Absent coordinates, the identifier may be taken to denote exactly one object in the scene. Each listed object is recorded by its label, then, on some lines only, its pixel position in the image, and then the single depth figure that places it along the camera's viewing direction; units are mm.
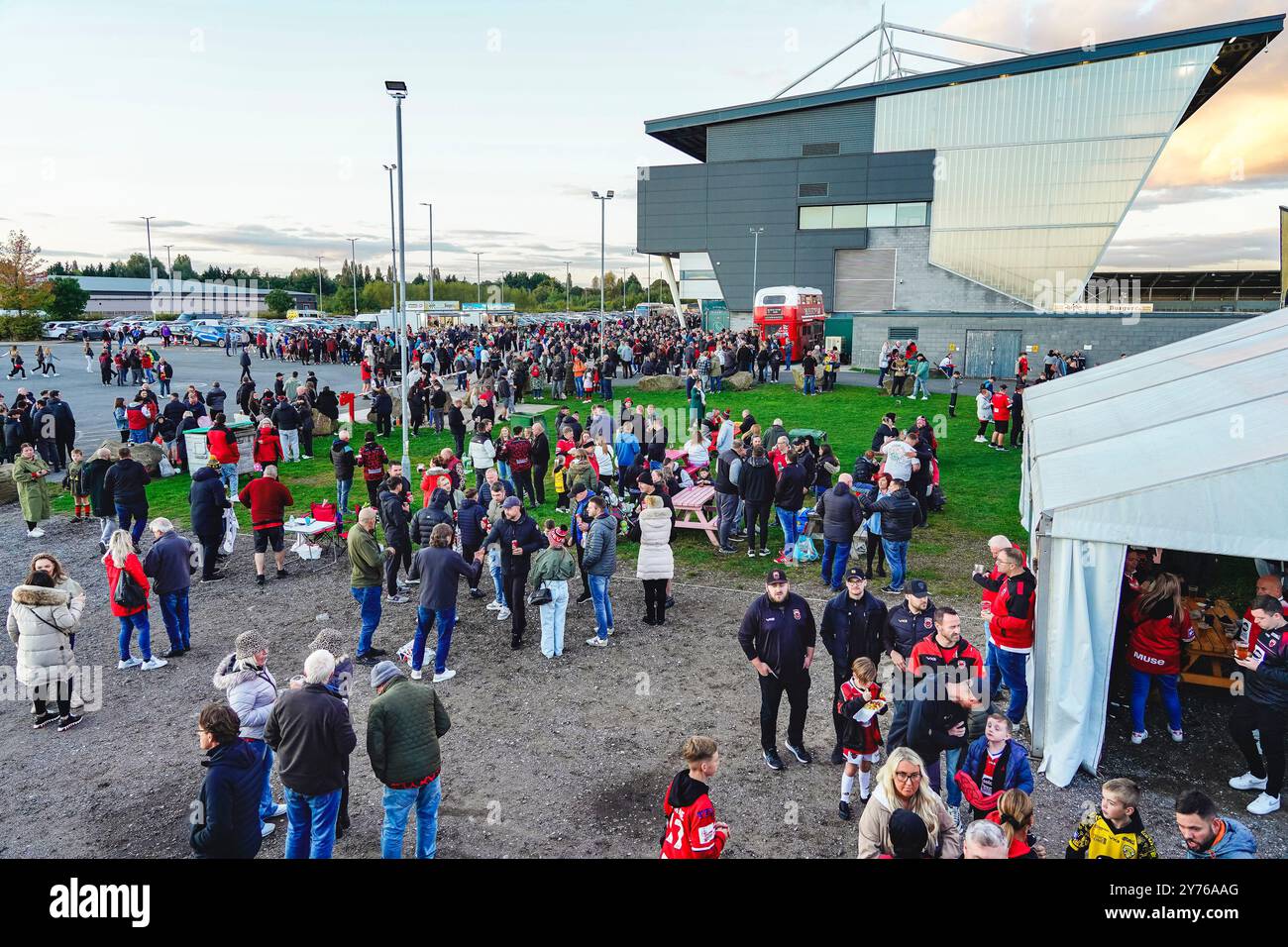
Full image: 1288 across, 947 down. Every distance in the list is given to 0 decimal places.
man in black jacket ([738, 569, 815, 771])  6309
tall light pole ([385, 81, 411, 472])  14594
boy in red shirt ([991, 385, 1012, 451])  18391
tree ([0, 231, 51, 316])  57375
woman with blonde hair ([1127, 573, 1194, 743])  6422
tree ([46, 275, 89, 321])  65438
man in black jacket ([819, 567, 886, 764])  6535
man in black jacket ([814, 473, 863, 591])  9633
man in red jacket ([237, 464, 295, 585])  10477
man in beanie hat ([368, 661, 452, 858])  4930
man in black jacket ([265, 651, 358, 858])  4855
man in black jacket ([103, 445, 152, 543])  11453
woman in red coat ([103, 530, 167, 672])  7875
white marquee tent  5883
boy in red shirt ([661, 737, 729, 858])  4250
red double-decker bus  37469
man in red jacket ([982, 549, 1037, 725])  6793
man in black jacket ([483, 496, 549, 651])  8641
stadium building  34250
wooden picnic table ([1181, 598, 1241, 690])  7105
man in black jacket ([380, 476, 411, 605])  9555
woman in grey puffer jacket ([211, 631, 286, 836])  5453
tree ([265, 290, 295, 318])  90062
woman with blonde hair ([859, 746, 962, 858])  4117
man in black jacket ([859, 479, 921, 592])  9633
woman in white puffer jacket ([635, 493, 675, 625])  9039
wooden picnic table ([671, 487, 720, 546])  12383
